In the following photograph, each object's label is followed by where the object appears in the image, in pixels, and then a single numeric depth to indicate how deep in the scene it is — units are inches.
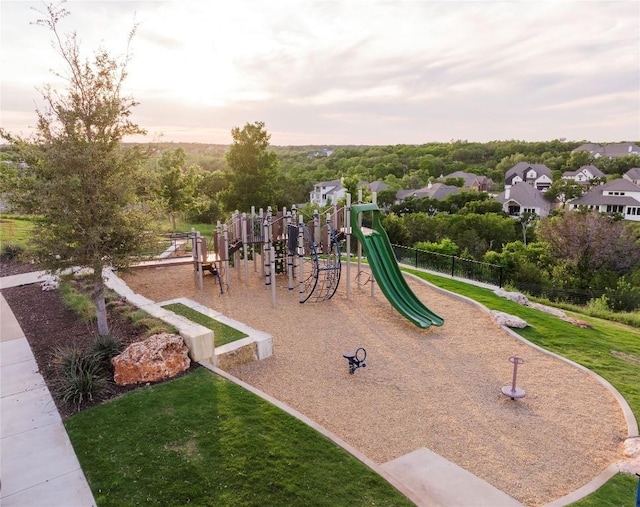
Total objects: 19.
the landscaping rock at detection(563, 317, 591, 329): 506.6
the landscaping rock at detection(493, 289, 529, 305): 573.1
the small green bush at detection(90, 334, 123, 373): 323.6
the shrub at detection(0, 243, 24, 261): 710.5
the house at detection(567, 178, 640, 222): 2456.9
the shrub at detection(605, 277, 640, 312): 798.5
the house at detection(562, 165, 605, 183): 3319.4
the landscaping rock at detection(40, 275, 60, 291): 544.4
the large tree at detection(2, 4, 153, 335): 318.0
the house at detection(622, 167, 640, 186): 3137.3
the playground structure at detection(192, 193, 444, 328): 522.6
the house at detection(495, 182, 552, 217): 2514.8
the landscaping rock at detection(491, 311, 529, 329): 476.7
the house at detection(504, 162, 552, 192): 3474.4
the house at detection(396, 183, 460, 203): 2500.0
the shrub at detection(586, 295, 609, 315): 655.1
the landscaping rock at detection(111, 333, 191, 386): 309.4
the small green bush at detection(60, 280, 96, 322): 438.3
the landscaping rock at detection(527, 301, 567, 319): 543.0
